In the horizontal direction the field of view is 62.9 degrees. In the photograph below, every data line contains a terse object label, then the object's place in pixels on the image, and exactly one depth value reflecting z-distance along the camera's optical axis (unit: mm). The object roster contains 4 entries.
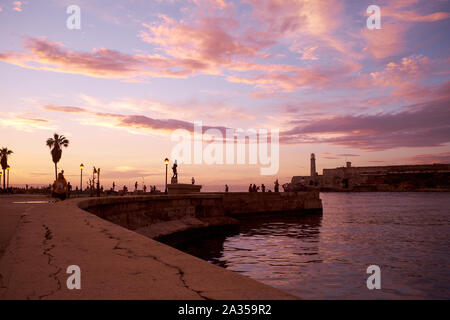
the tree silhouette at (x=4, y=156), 69319
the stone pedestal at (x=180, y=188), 27703
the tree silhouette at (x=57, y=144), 59219
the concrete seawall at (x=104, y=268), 2869
